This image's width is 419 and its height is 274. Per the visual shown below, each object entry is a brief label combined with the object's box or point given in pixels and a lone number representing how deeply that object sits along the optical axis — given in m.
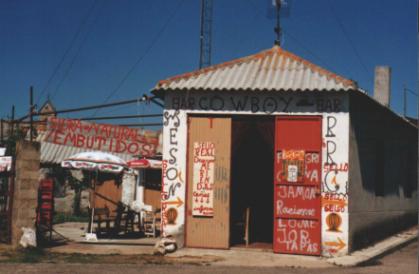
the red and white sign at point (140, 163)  16.62
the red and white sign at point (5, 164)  13.45
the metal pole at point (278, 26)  14.42
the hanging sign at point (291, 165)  12.24
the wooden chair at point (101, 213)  15.48
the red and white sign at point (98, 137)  17.03
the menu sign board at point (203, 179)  12.46
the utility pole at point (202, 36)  25.23
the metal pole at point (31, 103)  14.68
